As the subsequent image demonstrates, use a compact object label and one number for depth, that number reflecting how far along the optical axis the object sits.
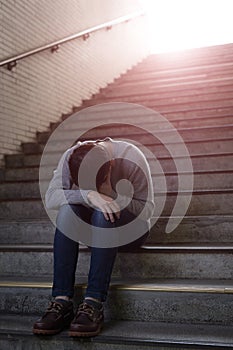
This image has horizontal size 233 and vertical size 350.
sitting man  1.74
